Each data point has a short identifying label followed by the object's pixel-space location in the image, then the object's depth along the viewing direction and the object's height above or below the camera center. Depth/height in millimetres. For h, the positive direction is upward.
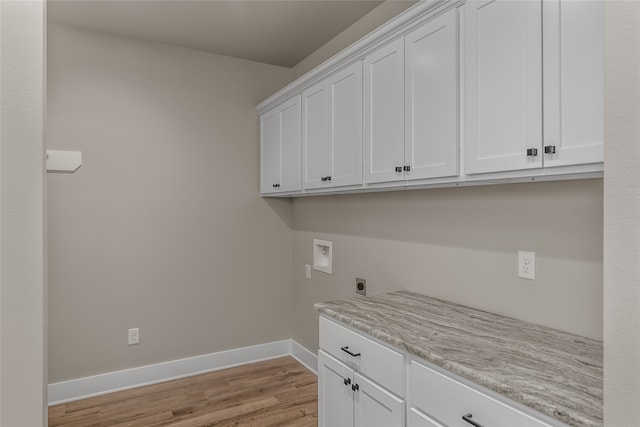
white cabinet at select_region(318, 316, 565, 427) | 1133 -654
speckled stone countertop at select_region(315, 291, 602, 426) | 1015 -476
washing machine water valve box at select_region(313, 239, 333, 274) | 3058 -361
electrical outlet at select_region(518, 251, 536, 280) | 1590 -220
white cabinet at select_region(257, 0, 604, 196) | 1199 +470
